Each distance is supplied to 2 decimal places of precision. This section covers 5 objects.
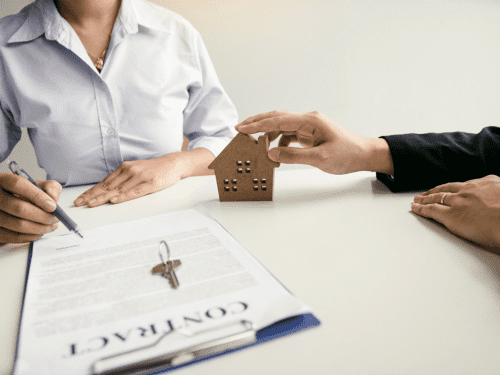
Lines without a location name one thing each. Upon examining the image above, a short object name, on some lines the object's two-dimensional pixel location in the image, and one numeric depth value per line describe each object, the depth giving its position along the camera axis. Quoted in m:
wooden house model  0.61
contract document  0.27
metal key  0.36
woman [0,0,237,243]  0.83
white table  0.26
